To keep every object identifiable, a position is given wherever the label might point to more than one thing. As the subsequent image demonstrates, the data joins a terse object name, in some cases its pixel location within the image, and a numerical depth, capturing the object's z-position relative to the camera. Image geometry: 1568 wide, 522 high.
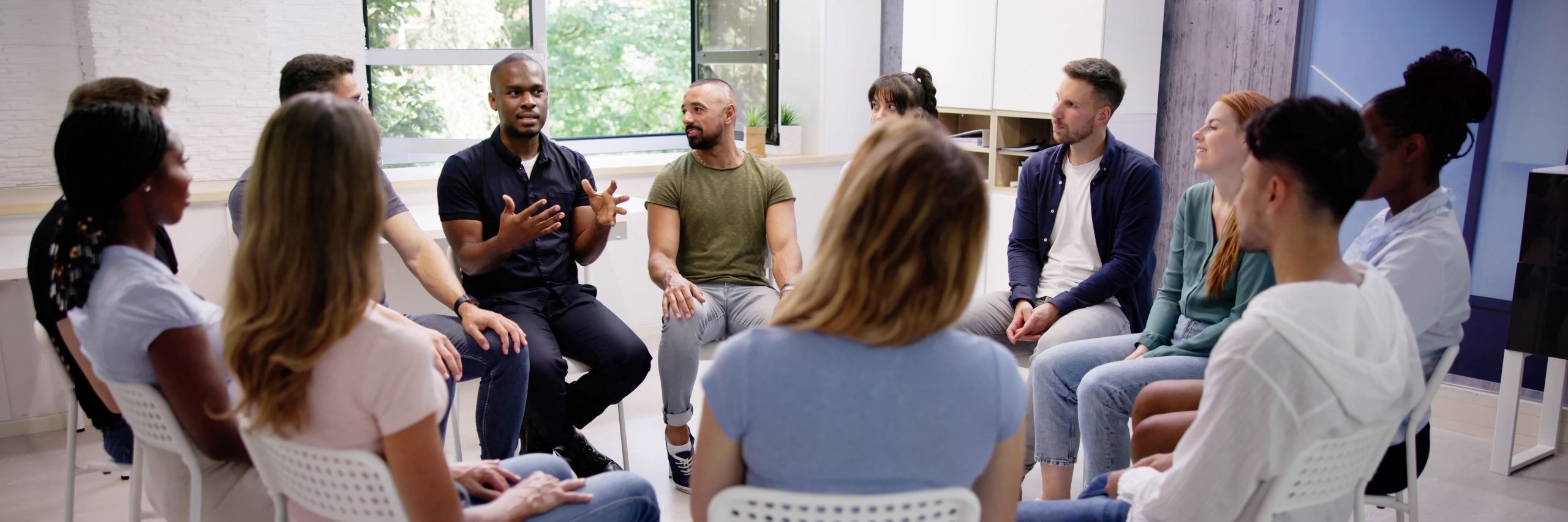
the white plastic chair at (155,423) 1.55
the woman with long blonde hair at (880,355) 1.22
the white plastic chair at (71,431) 2.02
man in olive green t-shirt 3.05
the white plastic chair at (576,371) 2.87
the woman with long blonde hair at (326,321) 1.32
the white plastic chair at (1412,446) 1.89
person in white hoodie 1.38
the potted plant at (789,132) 4.94
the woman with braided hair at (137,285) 1.53
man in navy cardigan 2.82
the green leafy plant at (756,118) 4.93
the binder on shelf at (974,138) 4.39
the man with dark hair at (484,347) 2.62
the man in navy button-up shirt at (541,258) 2.81
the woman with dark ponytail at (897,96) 3.41
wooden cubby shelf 4.30
